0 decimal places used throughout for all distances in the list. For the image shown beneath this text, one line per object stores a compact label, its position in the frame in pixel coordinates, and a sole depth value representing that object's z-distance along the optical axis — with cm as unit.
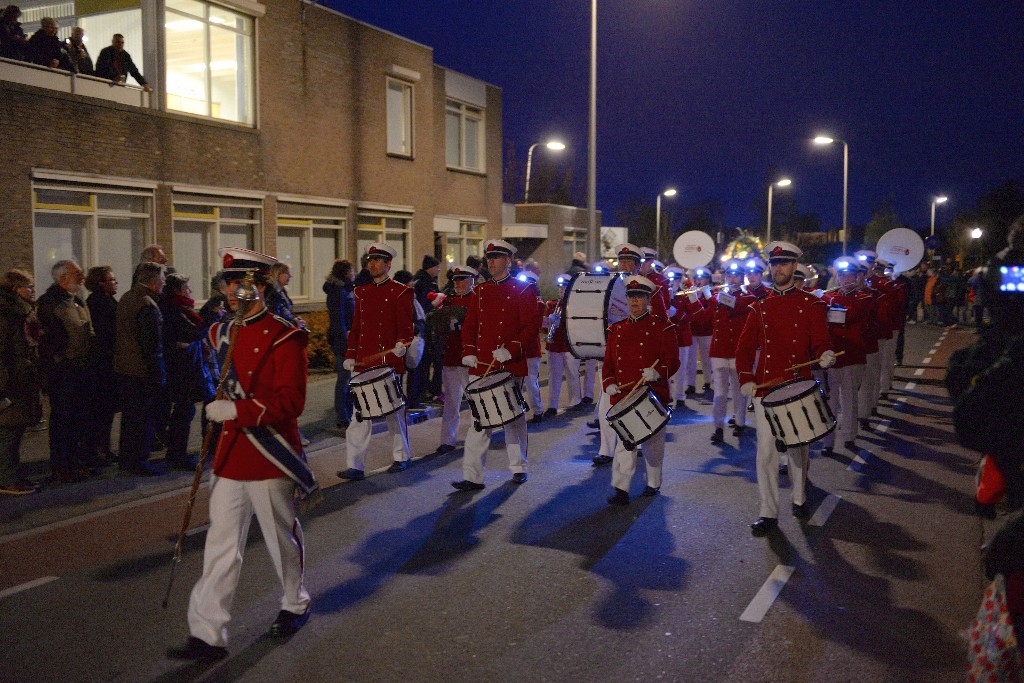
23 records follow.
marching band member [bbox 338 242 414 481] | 952
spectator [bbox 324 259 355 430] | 1215
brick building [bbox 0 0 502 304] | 1479
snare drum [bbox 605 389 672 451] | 818
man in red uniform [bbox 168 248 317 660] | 513
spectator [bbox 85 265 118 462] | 964
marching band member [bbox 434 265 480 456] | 1102
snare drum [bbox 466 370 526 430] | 883
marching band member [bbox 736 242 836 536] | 794
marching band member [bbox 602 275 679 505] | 854
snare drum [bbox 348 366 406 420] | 908
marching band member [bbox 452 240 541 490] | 922
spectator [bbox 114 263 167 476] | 947
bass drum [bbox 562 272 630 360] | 1002
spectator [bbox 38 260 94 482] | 916
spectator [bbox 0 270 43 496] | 866
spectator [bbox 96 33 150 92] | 1567
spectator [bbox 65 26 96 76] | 1512
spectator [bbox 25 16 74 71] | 1442
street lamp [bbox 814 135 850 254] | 4647
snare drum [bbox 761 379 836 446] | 747
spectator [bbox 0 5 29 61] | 1397
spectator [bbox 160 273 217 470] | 988
